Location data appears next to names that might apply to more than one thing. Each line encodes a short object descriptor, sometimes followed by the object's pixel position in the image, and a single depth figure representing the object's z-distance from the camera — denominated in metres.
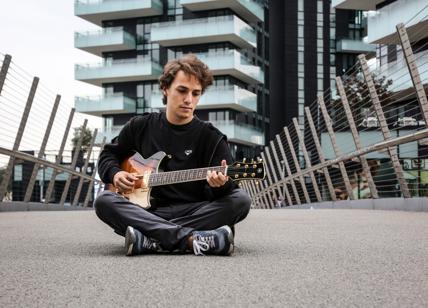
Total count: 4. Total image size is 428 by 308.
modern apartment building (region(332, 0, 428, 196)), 28.41
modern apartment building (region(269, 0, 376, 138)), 59.88
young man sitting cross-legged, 4.23
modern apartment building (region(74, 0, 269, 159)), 47.19
